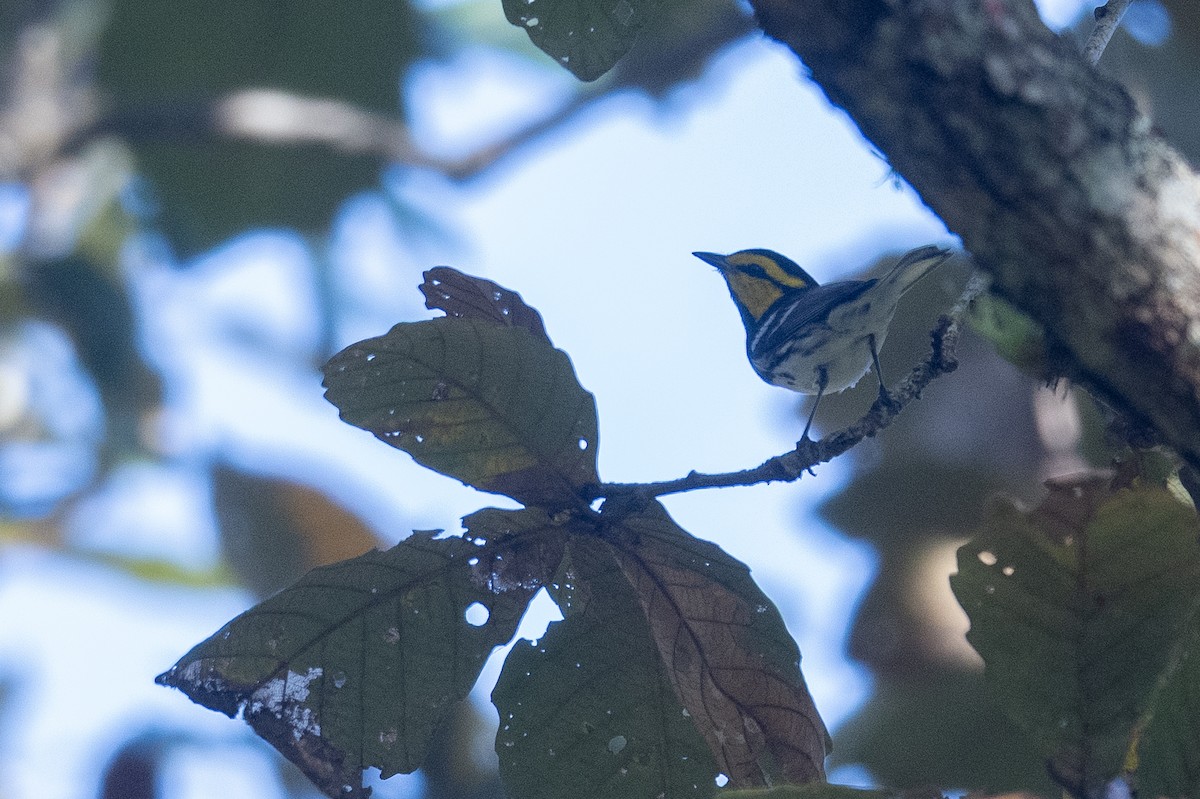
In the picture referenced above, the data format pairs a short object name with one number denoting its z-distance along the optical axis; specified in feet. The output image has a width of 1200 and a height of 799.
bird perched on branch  21.81
